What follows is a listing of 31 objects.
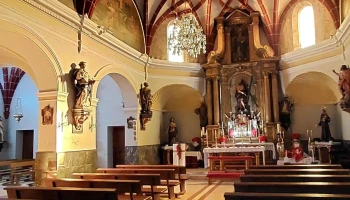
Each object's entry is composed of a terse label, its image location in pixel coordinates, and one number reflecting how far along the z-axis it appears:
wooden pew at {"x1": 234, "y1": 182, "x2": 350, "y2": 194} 4.07
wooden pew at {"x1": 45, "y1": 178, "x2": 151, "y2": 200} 5.39
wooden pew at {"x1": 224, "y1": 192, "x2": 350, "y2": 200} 3.21
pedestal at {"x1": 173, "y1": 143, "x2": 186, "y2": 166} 11.81
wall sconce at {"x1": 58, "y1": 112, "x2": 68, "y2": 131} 8.11
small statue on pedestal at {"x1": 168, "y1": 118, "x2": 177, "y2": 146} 14.98
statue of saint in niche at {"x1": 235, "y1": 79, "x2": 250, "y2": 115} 14.13
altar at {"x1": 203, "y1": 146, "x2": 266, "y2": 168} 11.64
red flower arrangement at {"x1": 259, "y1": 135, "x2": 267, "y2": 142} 12.99
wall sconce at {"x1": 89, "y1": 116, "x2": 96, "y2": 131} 9.51
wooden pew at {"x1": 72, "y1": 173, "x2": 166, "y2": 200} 6.15
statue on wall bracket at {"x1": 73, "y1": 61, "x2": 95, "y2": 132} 8.53
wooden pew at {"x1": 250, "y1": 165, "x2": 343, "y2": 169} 6.70
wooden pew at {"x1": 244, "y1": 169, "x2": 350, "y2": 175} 5.57
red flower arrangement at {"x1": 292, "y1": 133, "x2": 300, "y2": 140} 13.34
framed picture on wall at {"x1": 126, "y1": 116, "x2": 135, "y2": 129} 12.66
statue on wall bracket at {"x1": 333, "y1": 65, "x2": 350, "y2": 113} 8.90
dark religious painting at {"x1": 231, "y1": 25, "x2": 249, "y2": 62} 14.80
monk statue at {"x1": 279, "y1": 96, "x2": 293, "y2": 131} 13.73
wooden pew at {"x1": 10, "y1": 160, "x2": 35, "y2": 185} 10.21
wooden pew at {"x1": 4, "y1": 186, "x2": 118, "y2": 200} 4.30
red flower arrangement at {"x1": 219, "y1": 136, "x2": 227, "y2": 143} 13.33
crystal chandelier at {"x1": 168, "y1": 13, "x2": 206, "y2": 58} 9.16
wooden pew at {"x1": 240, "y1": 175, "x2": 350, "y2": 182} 4.90
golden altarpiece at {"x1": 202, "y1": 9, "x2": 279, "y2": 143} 13.84
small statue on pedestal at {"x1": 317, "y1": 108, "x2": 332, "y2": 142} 12.46
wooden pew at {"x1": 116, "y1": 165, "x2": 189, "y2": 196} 8.05
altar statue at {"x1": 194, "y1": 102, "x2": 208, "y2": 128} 14.74
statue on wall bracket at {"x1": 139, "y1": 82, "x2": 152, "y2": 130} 12.91
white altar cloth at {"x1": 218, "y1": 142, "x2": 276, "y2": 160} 12.59
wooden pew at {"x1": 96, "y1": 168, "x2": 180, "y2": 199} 7.20
